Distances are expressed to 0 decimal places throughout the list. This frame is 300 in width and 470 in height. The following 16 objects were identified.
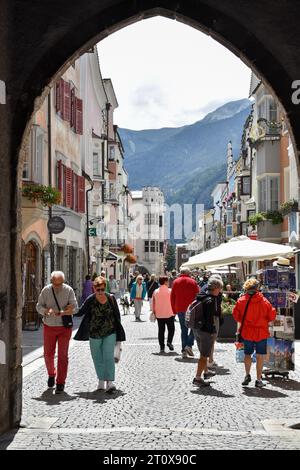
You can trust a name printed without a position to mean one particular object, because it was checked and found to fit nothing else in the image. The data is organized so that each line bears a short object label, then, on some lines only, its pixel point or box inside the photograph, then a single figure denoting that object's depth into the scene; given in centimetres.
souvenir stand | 1215
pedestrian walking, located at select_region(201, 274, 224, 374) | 1228
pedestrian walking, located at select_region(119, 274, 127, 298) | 4229
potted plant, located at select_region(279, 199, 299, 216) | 2977
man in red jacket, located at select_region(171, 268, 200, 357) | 1516
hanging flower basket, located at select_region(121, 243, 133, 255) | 6419
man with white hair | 1082
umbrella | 1759
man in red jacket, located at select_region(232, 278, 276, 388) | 1126
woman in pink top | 1630
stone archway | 810
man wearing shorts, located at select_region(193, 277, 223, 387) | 1132
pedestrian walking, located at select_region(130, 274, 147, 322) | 2822
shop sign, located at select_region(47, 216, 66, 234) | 2317
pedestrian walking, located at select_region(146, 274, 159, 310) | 2807
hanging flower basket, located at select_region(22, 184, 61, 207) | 2081
